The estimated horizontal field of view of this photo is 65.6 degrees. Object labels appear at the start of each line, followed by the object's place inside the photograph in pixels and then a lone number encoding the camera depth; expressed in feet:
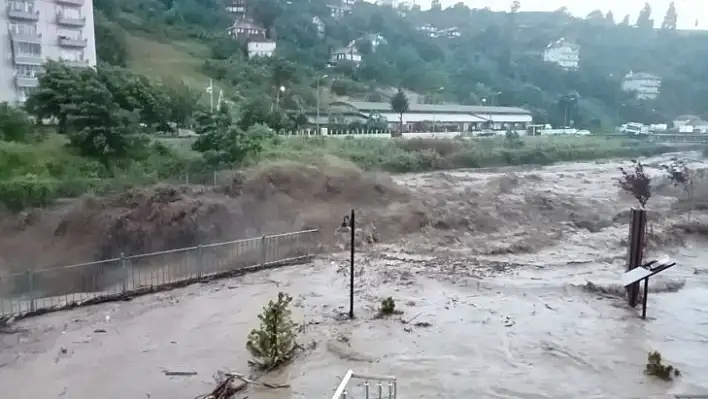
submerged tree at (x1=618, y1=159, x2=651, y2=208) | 60.23
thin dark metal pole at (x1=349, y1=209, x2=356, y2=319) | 30.71
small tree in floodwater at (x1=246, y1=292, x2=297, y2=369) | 26.35
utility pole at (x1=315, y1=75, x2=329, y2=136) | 108.02
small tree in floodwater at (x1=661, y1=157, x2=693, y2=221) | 81.24
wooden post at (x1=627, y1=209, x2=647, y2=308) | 34.42
